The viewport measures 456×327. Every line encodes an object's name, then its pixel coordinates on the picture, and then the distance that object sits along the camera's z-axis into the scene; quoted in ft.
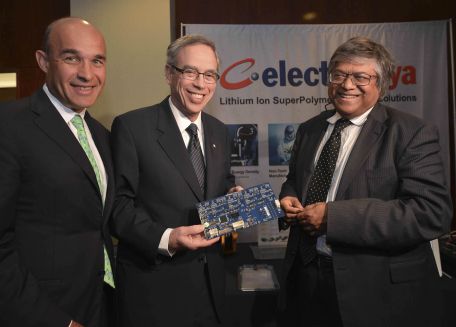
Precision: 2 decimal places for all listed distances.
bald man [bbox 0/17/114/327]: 4.95
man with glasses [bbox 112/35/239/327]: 6.31
